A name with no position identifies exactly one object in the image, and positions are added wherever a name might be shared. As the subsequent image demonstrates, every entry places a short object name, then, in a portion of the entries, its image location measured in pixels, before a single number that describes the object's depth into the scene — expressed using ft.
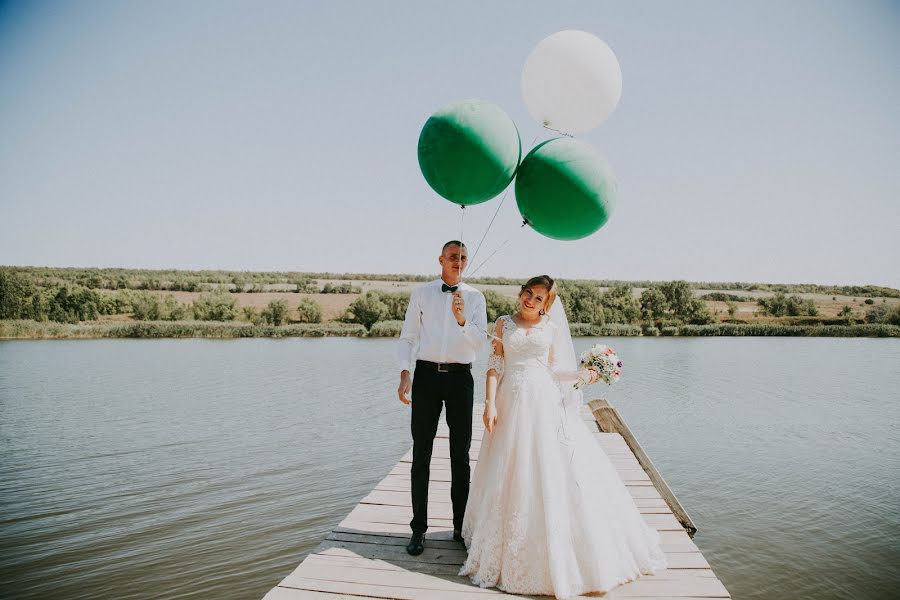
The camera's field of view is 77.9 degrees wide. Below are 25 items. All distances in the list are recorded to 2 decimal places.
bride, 10.85
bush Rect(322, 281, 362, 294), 173.78
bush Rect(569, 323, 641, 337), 115.65
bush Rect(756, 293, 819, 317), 143.43
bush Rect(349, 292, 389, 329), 126.52
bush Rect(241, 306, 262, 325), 127.90
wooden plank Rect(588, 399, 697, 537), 17.04
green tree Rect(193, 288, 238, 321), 128.67
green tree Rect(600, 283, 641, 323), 127.75
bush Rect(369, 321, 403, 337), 115.34
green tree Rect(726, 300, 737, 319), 139.95
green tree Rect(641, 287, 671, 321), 134.62
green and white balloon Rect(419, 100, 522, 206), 11.82
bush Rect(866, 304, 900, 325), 134.40
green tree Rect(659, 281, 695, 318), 136.87
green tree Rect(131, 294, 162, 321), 125.29
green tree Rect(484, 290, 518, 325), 120.20
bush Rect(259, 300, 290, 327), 127.03
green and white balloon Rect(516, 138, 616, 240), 11.93
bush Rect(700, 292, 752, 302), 159.22
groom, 12.60
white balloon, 13.01
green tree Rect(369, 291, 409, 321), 128.88
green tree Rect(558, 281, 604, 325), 125.41
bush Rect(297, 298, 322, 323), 131.03
